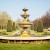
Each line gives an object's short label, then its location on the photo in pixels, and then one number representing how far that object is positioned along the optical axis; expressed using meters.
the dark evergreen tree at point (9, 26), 46.88
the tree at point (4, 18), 69.01
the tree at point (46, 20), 76.73
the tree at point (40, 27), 43.48
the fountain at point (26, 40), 16.25
